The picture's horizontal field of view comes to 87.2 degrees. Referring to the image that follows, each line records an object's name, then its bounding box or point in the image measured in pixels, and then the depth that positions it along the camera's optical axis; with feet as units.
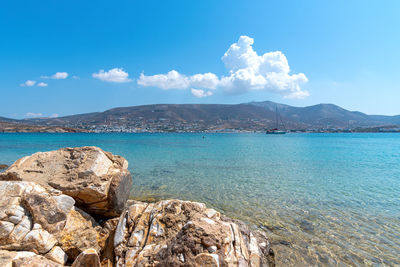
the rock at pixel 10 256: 14.16
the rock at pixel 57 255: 16.97
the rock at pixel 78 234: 18.54
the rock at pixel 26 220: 16.65
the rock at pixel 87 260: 14.47
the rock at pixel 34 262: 13.70
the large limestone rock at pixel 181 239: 13.29
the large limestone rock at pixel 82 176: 23.41
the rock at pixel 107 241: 18.28
